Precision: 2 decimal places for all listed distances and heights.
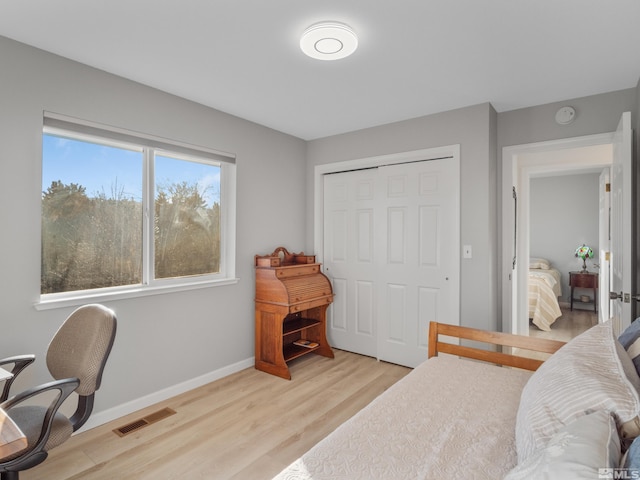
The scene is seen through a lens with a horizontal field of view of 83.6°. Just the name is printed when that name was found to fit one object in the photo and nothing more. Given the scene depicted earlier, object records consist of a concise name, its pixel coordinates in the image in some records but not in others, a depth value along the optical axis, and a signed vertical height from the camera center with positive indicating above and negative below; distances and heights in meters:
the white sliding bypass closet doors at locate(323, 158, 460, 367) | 3.40 -0.12
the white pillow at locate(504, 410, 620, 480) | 0.73 -0.45
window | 2.42 +0.24
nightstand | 5.95 -0.63
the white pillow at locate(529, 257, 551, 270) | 6.50 -0.35
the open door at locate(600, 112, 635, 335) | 2.23 +0.11
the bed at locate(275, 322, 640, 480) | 0.83 -0.70
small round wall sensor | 2.95 +1.07
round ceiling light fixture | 1.97 +1.17
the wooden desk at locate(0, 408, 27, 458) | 1.01 -0.57
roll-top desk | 3.42 -0.62
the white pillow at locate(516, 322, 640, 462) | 0.95 -0.44
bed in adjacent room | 5.02 -0.84
